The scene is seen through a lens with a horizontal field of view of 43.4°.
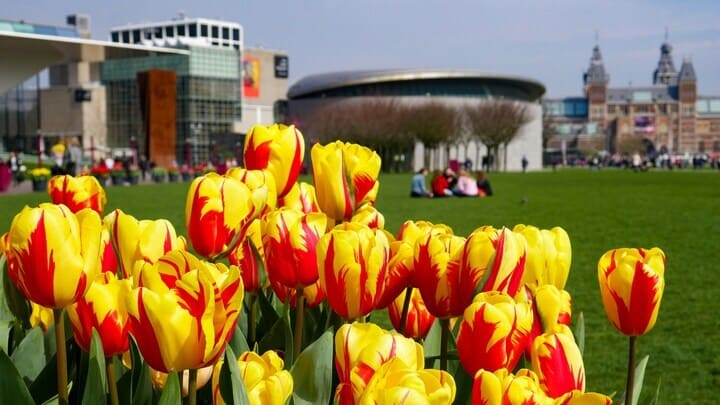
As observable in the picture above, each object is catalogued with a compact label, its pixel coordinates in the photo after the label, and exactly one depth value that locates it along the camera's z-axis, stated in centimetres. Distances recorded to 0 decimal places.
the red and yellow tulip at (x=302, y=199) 179
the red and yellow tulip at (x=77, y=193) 184
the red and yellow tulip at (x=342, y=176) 157
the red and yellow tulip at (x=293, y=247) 133
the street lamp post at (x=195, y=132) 8781
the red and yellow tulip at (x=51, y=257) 107
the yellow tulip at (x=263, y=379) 103
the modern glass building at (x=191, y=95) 8712
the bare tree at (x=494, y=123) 7038
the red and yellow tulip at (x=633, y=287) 124
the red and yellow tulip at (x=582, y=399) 84
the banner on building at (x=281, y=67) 10625
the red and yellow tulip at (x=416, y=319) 160
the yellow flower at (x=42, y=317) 159
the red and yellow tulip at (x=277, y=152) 168
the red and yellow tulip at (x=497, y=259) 120
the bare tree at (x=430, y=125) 6531
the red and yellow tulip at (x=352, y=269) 120
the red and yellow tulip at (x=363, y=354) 96
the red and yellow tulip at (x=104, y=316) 120
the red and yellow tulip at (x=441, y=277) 126
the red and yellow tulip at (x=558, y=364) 104
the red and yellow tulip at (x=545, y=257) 140
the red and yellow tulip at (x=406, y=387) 79
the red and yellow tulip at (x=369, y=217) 166
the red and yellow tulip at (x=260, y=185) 142
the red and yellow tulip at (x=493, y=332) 108
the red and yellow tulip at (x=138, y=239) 140
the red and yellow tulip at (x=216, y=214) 135
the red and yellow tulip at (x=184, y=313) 94
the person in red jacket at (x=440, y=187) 2220
